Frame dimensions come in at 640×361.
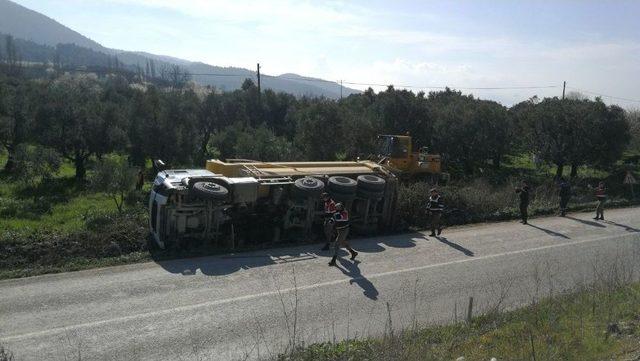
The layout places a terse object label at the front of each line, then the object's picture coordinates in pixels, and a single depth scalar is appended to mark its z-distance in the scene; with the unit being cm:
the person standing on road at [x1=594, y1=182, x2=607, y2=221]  1980
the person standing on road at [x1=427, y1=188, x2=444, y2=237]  1602
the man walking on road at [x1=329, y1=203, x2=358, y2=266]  1263
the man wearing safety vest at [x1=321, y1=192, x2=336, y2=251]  1371
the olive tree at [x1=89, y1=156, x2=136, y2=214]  1884
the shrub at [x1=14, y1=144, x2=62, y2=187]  2609
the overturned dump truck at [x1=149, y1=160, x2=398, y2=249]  1289
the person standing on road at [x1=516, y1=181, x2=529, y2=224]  1833
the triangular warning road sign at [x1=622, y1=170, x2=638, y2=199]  2394
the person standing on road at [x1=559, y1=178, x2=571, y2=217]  2017
